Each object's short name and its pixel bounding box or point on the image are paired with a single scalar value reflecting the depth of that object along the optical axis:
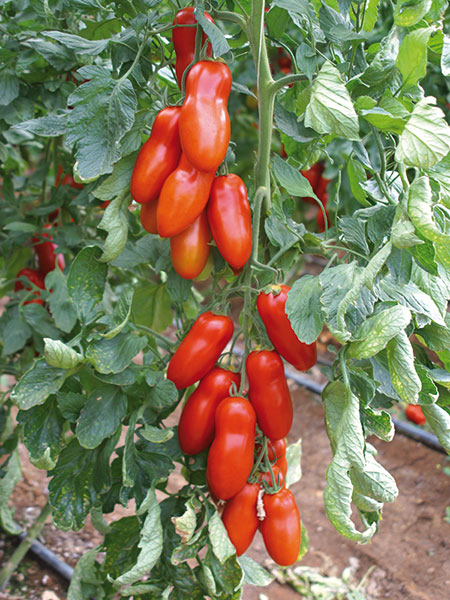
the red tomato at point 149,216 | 0.77
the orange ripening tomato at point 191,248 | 0.76
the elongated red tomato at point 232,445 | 0.77
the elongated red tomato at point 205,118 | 0.66
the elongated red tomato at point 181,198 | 0.70
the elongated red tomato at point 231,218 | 0.73
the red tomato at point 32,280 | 1.30
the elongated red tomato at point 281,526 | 0.82
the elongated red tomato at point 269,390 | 0.78
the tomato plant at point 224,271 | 0.63
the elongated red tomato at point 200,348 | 0.80
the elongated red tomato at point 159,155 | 0.72
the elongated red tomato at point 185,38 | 0.72
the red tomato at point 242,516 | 0.82
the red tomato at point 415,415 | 2.25
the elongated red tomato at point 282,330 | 0.76
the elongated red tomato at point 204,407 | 0.82
